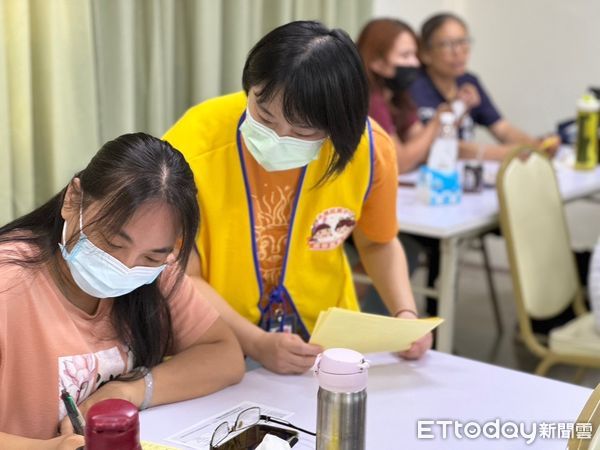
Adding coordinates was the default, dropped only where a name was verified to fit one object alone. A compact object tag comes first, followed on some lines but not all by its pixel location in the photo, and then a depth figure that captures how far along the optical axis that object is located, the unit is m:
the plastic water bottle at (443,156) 3.04
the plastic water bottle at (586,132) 3.64
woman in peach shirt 1.24
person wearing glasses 3.95
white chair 2.71
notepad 1.22
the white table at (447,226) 2.77
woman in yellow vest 1.45
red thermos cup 0.92
